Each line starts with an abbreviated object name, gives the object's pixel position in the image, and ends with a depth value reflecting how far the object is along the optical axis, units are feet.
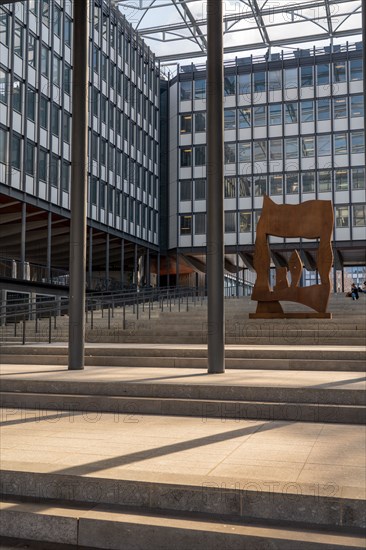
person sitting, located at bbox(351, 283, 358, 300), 89.42
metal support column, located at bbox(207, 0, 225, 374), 31.78
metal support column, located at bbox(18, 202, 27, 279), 86.17
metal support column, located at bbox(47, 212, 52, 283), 94.12
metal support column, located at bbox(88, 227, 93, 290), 112.06
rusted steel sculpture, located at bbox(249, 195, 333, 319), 56.44
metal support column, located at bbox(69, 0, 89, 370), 34.40
